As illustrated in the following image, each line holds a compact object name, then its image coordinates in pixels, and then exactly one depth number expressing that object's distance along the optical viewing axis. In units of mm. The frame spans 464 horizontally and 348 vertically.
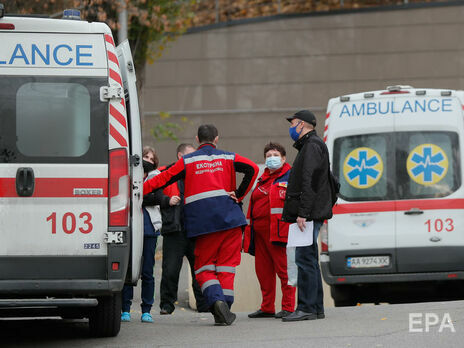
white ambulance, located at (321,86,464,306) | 23797
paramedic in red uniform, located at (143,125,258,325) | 18625
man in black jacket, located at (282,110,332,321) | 18297
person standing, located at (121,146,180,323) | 20609
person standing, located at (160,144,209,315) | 21953
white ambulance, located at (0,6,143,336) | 15414
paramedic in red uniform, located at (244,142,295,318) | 19828
